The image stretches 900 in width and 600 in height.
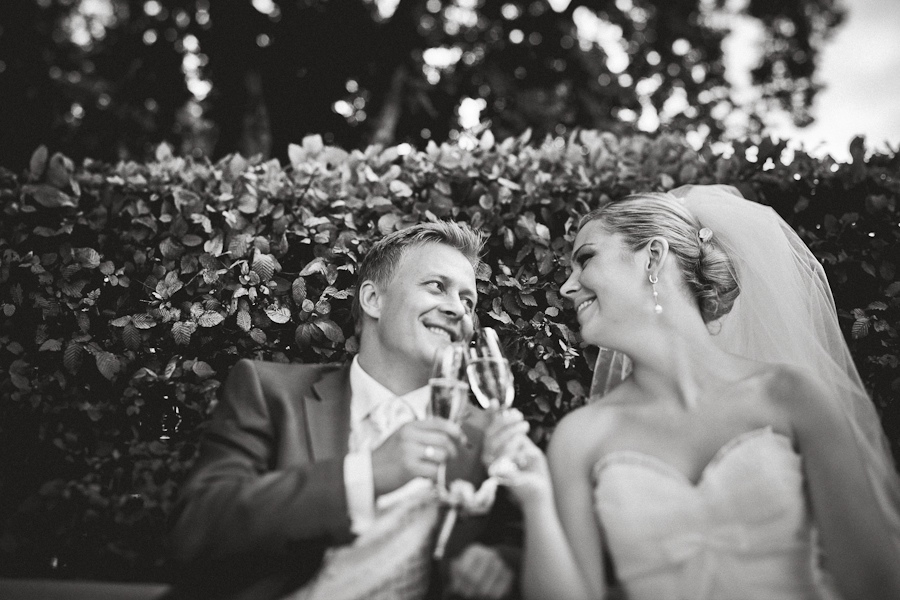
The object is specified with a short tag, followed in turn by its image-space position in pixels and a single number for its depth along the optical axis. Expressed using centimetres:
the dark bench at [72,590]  257
